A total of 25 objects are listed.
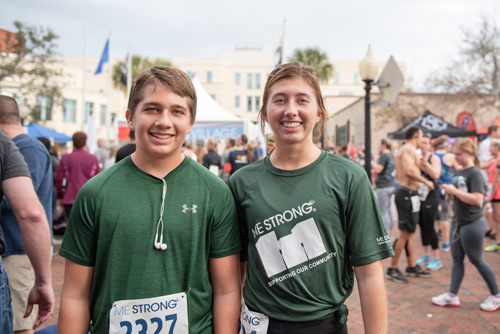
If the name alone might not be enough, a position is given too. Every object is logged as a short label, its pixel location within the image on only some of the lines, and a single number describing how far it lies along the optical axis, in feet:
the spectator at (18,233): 9.33
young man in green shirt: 5.39
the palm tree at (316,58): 129.29
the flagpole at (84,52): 85.77
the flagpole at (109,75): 69.47
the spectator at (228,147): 40.44
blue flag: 68.95
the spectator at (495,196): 21.28
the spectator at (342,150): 42.86
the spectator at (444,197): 23.90
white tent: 36.45
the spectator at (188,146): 19.04
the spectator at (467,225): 14.82
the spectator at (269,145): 30.35
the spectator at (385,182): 25.54
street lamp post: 22.99
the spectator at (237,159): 31.78
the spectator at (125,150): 14.73
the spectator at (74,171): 21.01
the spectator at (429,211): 20.02
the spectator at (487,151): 27.22
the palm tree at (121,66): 129.80
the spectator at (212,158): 31.18
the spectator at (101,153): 37.73
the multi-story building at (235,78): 165.35
